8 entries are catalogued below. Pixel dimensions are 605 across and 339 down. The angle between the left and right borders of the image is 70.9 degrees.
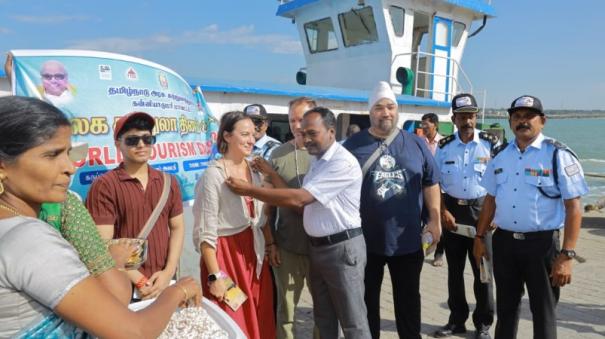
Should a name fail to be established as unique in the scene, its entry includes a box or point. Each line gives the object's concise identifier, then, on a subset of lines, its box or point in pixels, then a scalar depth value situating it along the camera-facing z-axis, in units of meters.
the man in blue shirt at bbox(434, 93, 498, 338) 3.70
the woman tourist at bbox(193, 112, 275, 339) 2.59
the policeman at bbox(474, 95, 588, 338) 2.79
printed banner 2.44
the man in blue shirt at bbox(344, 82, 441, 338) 3.01
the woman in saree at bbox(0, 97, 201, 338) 1.00
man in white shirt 2.58
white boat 9.73
